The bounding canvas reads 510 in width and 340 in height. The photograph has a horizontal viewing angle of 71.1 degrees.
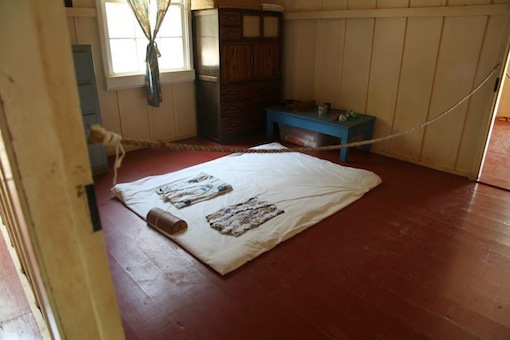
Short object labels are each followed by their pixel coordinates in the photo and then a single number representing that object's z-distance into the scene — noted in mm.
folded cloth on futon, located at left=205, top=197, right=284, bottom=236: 2557
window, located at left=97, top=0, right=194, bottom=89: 3779
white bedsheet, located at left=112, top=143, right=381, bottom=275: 2377
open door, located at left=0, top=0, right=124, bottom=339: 599
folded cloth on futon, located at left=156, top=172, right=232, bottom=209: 2971
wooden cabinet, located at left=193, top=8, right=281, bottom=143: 4219
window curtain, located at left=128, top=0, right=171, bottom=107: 3777
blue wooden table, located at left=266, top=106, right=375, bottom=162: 3835
